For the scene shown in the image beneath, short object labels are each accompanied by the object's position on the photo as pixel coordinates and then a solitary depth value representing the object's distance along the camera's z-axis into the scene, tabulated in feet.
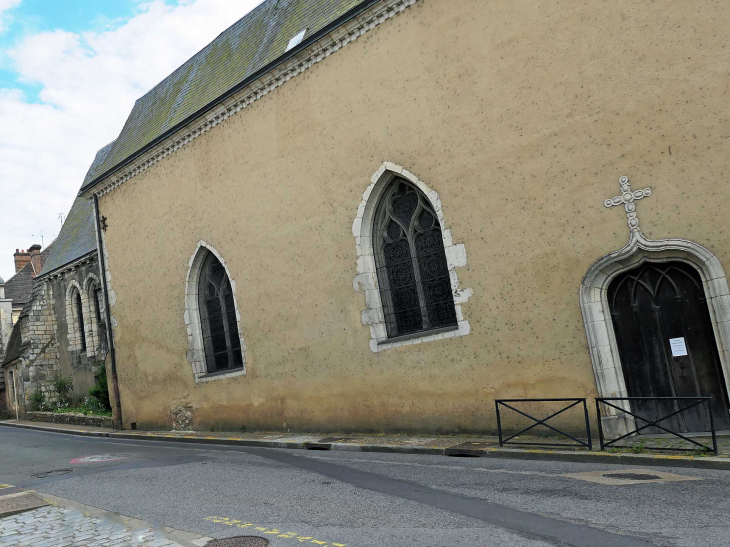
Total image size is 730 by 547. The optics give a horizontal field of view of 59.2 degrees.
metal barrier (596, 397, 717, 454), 21.24
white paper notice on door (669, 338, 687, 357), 25.50
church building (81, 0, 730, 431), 25.25
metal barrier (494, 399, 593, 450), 24.58
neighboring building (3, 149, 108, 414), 73.51
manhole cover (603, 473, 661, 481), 20.18
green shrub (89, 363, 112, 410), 65.41
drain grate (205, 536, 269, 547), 16.40
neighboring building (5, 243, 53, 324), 105.70
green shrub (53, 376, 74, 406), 77.05
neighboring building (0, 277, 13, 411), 97.25
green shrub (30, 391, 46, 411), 77.97
